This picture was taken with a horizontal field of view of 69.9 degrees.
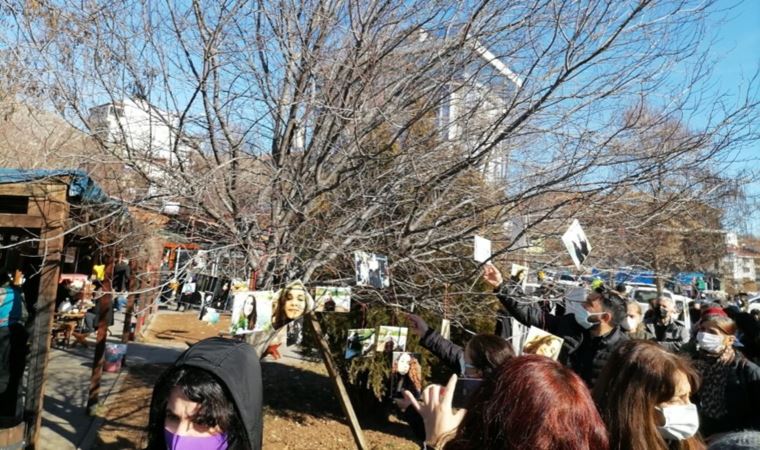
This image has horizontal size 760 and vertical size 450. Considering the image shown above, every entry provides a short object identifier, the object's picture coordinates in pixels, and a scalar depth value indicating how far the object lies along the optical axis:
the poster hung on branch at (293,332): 5.20
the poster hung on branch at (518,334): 4.31
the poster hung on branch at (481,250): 3.43
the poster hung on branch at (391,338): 4.12
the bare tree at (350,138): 3.95
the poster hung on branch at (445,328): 4.16
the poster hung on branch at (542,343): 3.46
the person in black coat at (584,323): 3.72
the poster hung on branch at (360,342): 4.14
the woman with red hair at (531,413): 1.34
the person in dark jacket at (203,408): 2.10
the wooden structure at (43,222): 4.81
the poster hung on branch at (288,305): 3.54
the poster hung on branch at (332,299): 3.85
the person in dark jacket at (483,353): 2.76
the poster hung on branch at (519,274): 3.89
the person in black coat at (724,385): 3.15
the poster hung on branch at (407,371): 3.89
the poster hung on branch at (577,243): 3.45
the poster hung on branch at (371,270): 3.62
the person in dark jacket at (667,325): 6.55
